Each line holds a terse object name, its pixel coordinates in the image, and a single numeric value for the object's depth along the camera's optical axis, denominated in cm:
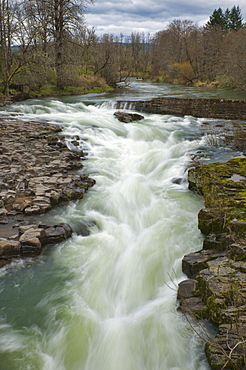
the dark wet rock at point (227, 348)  287
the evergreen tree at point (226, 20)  5545
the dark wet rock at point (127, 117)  1494
